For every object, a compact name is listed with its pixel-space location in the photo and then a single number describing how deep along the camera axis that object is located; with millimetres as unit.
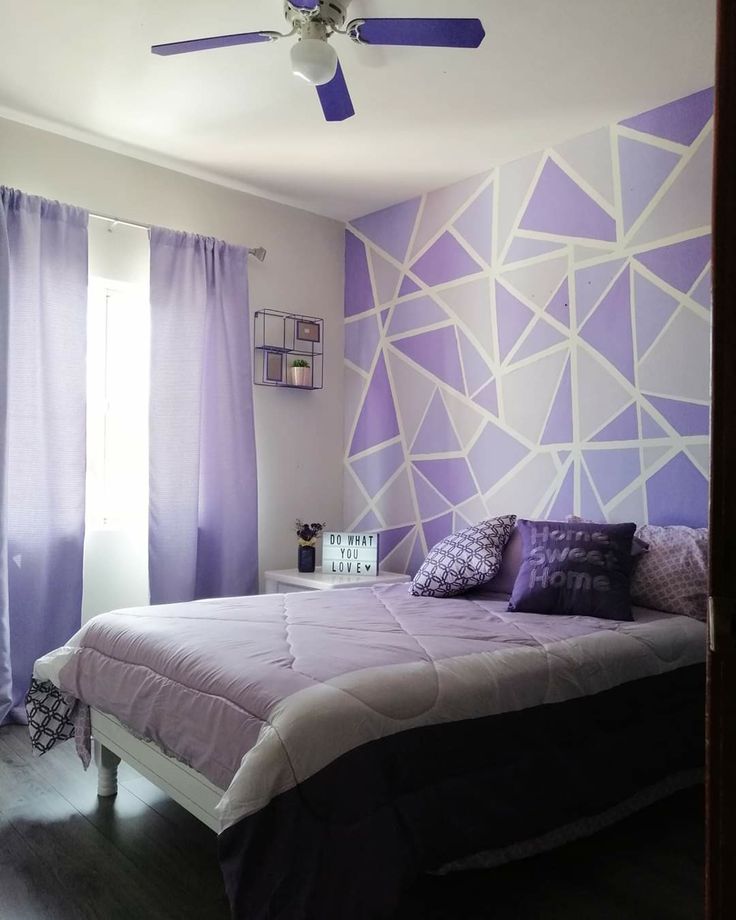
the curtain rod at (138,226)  3646
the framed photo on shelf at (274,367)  4281
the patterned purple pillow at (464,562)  3156
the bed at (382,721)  1542
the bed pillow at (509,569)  3221
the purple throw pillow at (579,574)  2711
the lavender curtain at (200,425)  3758
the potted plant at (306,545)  4164
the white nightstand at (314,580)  3797
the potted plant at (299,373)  4324
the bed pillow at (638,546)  2883
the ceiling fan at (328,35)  2252
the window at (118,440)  3752
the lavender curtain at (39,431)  3266
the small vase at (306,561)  4160
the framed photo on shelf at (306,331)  4445
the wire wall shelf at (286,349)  4285
